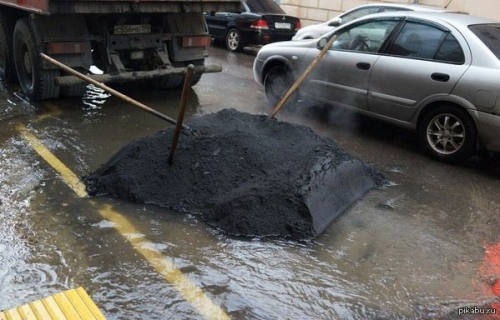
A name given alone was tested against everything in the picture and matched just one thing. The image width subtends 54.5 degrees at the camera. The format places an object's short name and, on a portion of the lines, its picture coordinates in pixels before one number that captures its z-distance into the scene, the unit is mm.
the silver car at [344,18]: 10422
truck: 6418
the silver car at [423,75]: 5527
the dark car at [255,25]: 13195
